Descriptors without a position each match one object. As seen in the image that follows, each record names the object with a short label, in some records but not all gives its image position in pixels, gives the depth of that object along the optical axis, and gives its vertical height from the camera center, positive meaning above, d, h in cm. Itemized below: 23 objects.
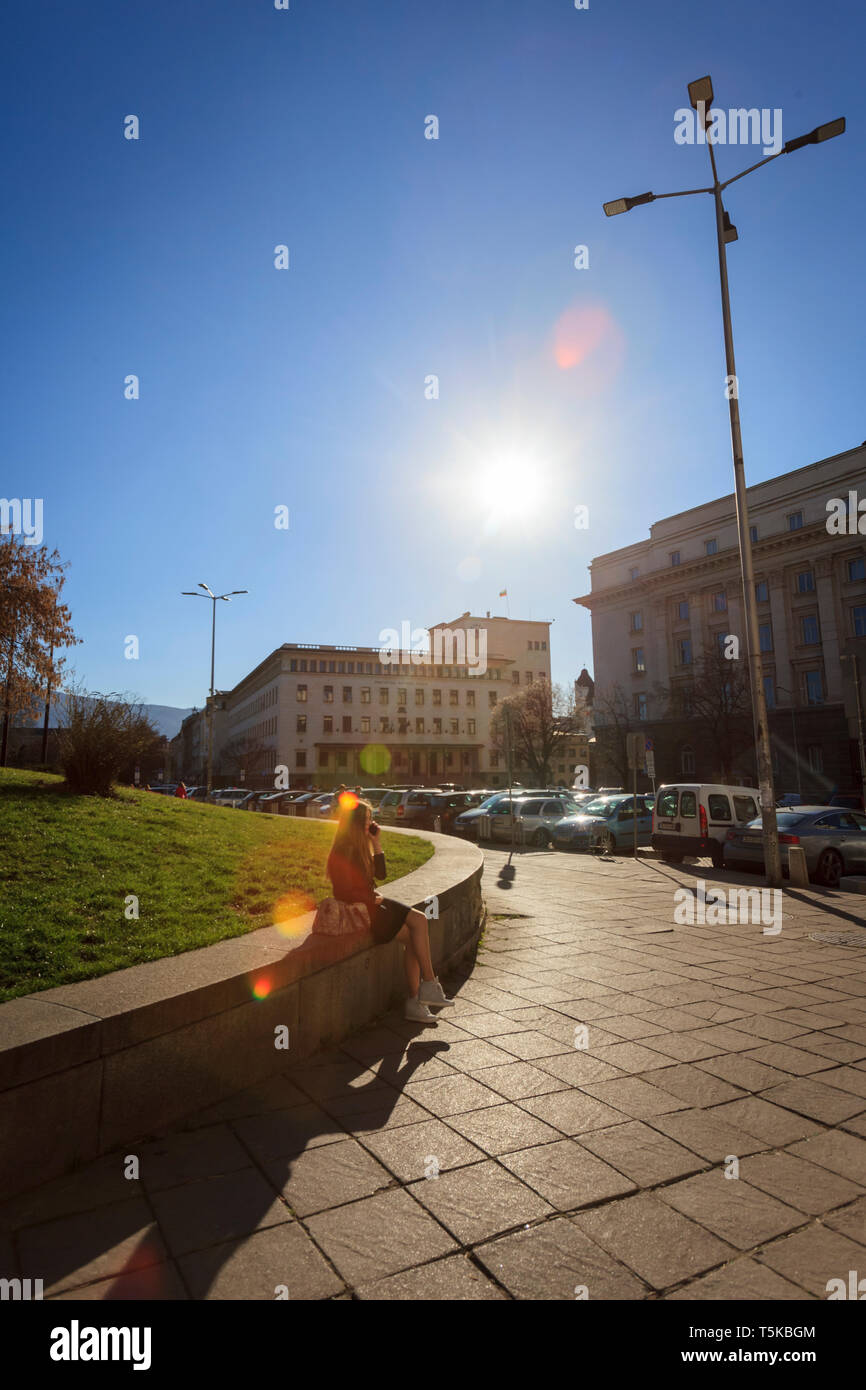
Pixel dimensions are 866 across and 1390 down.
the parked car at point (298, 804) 4038 -46
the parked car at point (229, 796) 4362 -2
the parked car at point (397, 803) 2944 -34
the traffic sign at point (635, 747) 1817 +100
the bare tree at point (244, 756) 8260 +423
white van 1708 -56
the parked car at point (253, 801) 4053 -29
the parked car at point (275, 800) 4076 -26
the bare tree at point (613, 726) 5536 +497
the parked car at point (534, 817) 2309 -72
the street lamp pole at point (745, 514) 1316 +491
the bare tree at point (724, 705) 4612 +504
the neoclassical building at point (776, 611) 5031 +1281
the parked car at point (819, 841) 1420 -91
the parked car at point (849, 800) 3728 -52
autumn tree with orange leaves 2102 +457
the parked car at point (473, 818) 2475 -78
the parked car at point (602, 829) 2153 -101
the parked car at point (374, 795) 3418 -3
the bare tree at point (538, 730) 5825 +453
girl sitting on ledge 539 -73
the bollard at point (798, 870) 1334 -133
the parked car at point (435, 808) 2844 -52
